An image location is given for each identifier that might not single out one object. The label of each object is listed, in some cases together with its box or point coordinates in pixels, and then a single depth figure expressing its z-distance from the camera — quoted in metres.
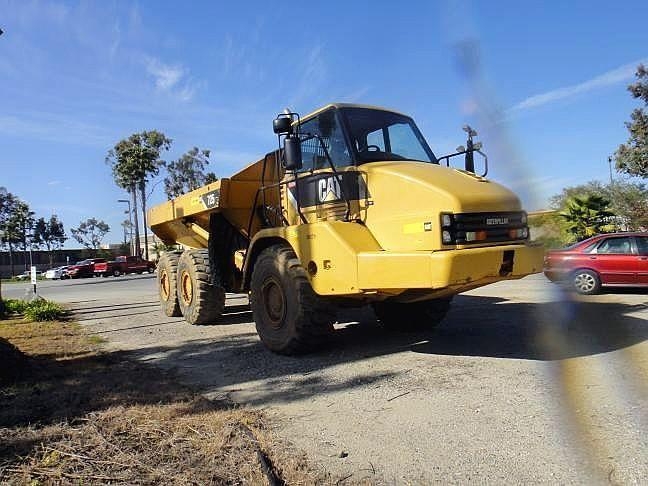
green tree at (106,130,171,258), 51.47
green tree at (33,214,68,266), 88.19
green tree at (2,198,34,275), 72.31
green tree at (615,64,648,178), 20.70
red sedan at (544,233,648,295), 11.48
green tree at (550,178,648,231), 29.36
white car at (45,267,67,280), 48.09
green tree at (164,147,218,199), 58.53
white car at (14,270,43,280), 49.78
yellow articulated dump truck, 5.34
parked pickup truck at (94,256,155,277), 45.81
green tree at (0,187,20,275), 71.44
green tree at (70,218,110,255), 106.50
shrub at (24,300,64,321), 11.51
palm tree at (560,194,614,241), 18.84
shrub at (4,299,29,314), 12.97
